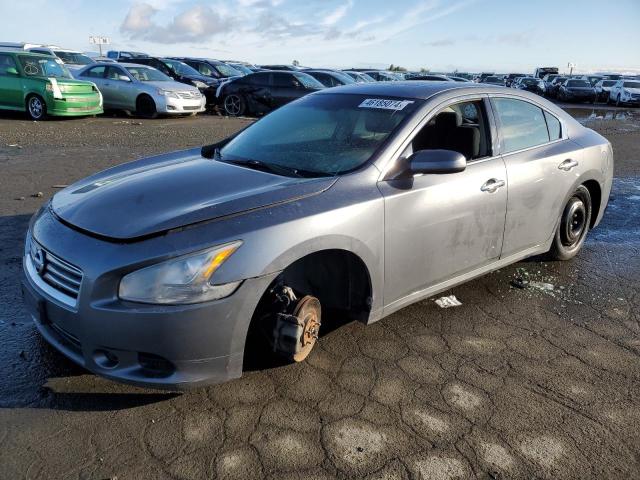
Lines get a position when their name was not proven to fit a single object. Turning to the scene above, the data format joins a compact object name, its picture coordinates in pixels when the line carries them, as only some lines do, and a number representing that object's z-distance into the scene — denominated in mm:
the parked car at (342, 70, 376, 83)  22906
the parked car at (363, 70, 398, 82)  28505
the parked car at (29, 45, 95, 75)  18750
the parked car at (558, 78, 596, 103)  33188
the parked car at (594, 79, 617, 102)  33594
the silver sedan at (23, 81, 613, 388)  2494
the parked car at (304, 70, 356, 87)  18406
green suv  13227
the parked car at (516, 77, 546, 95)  38188
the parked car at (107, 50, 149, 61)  25944
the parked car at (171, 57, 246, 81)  21922
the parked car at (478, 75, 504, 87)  41159
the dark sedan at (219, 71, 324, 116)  16781
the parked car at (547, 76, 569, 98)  36188
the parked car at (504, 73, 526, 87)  40662
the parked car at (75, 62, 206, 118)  15273
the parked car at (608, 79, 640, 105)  29969
